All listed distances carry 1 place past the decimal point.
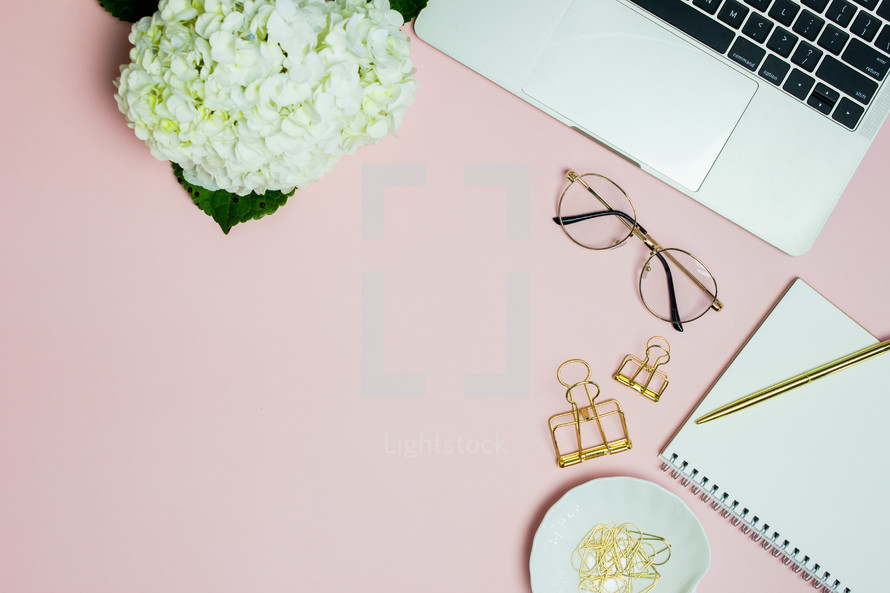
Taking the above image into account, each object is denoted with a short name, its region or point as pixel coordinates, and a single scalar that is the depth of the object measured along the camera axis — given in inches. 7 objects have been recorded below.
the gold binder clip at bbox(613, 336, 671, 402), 27.2
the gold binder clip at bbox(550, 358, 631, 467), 27.2
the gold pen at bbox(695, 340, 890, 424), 26.7
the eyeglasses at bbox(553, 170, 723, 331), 27.3
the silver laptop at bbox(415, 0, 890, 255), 25.2
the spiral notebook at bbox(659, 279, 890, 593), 27.1
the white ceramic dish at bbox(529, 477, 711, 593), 26.6
